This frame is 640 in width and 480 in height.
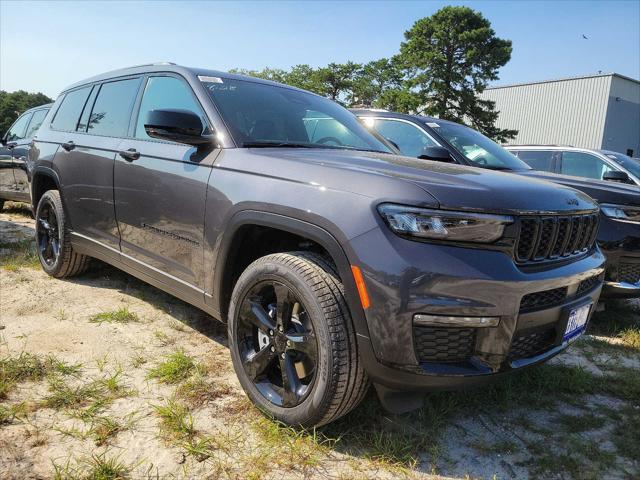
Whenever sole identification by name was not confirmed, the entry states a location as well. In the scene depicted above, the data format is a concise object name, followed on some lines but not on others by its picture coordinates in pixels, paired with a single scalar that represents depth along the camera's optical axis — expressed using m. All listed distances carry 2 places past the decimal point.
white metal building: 33.25
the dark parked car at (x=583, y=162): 5.81
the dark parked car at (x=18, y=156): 7.07
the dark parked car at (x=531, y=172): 3.87
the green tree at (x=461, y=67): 31.23
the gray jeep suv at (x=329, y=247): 1.81
